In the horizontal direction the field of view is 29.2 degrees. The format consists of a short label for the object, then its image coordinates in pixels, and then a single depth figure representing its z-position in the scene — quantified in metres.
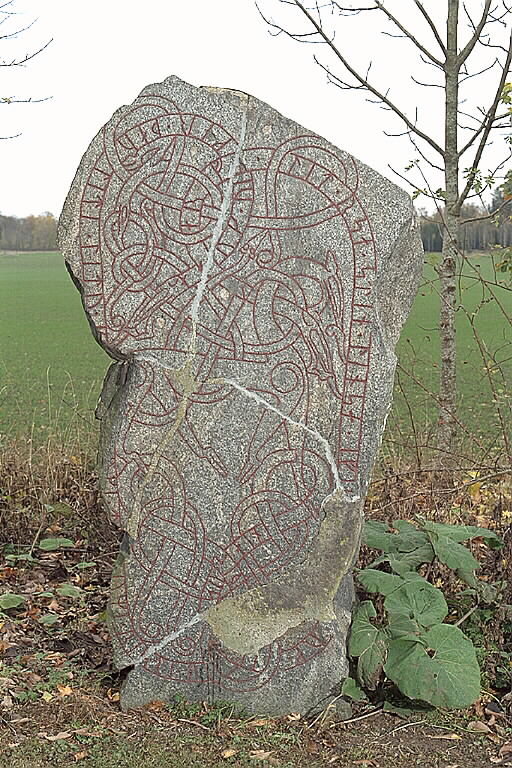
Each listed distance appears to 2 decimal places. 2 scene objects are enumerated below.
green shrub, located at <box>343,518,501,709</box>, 3.42
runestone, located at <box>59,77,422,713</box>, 3.52
